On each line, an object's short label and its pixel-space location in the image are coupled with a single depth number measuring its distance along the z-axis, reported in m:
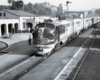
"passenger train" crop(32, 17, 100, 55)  19.03
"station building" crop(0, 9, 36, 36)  49.47
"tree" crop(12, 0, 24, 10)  97.06
